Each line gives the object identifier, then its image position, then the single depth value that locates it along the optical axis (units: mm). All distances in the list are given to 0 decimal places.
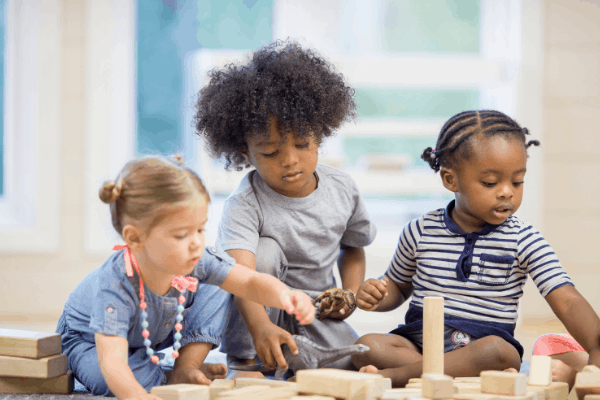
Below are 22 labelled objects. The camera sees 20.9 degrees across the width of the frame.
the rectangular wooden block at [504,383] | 2245
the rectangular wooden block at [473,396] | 2245
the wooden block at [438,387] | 2226
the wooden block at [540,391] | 2291
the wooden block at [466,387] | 2290
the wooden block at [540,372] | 2332
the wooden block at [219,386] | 2341
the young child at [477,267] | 2489
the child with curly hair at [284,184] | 2627
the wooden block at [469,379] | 2371
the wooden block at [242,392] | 2239
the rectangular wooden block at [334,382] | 2242
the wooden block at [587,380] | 2295
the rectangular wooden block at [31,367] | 2442
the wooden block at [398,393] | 2242
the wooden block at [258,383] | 2319
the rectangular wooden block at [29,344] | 2442
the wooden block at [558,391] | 2322
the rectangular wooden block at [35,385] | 2482
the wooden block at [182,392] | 2263
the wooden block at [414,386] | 2338
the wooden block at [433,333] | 2327
